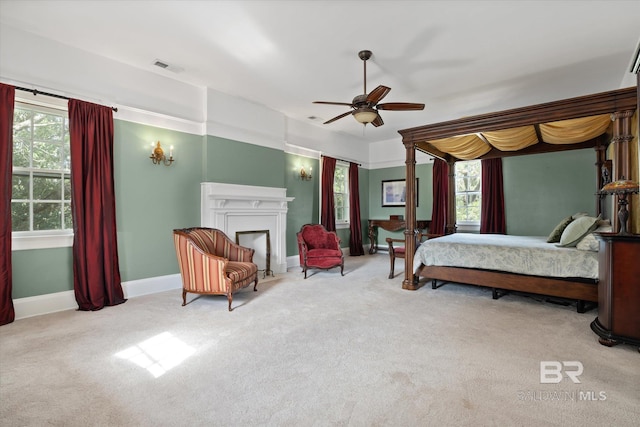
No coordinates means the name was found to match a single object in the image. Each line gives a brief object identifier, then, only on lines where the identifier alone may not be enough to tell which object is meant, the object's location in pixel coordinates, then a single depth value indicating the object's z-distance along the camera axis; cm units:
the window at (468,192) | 674
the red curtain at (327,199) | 673
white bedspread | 334
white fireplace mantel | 467
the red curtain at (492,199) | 631
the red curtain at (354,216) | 750
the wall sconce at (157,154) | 416
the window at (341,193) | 751
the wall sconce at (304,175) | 639
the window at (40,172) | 327
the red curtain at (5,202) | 298
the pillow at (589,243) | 330
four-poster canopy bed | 317
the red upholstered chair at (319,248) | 517
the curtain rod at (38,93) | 317
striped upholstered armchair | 348
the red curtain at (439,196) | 706
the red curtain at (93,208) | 344
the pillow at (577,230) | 343
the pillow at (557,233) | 395
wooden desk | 714
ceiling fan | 340
